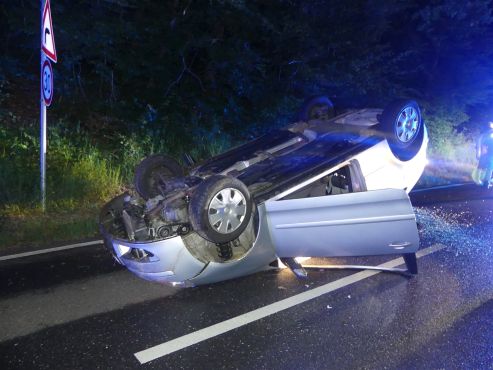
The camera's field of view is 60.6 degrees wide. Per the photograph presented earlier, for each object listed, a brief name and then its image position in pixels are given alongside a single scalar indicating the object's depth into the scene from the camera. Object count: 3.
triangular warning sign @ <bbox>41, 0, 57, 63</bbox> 5.56
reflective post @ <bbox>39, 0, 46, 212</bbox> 5.85
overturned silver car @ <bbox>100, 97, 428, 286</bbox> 3.53
